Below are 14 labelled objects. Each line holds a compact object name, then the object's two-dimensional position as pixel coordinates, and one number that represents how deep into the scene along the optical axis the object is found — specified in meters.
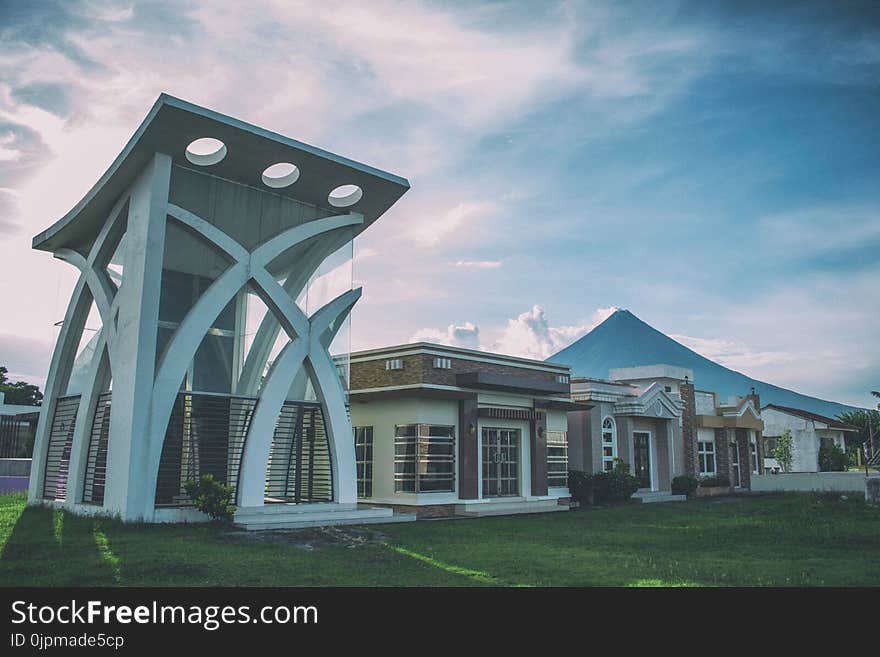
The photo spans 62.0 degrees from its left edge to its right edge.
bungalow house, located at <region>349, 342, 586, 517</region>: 18.44
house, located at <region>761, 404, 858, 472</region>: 41.69
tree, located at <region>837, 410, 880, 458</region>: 47.94
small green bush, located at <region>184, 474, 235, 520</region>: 13.22
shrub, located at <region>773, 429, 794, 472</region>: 38.56
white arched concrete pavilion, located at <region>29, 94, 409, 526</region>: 13.67
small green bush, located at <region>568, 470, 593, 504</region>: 22.39
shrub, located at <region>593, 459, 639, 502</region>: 22.66
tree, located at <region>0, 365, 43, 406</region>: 46.12
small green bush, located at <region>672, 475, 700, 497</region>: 26.50
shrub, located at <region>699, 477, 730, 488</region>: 28.42
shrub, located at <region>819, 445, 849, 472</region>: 39.41
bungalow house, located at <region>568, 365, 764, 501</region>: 24.61
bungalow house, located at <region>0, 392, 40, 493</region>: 30.34
